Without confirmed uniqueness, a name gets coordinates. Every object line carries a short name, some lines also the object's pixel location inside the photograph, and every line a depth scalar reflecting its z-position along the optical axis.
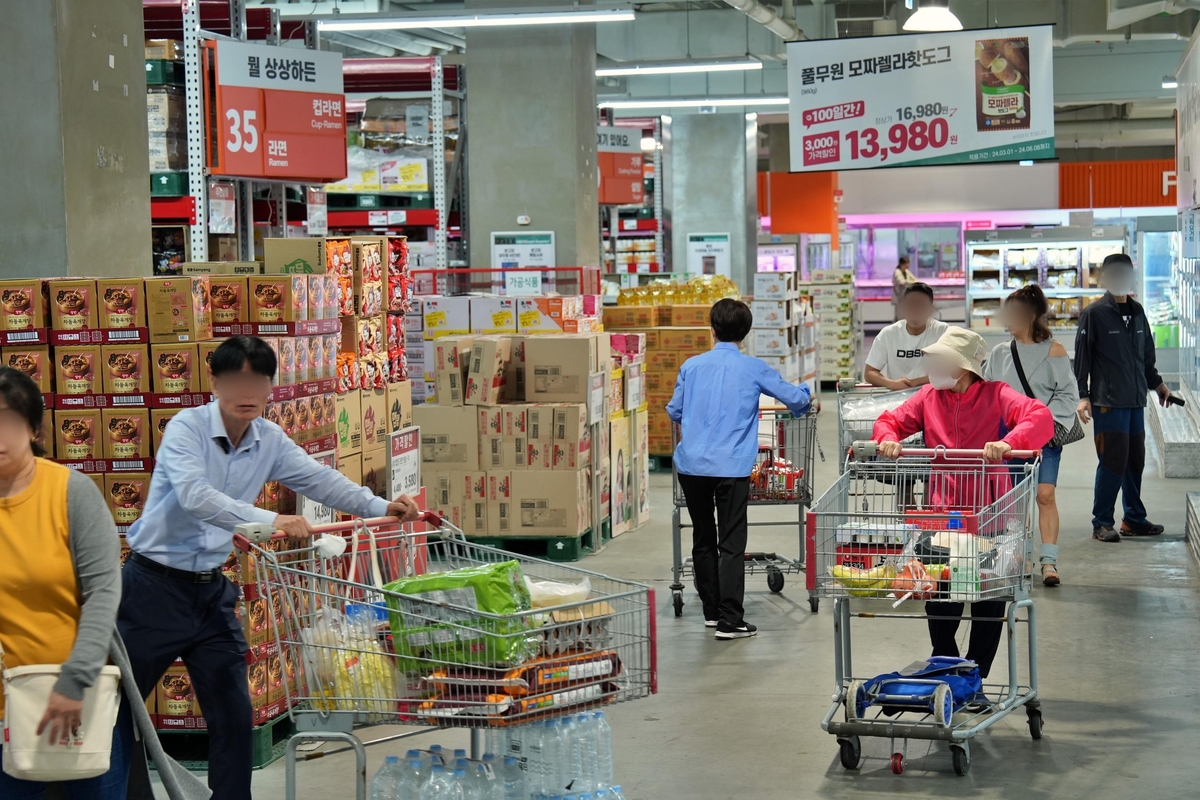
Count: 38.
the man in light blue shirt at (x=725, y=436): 7.03
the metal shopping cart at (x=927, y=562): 4.80
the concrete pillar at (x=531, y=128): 13.61
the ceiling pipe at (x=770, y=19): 15.48
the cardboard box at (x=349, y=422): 6.13
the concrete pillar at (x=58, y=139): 6.06
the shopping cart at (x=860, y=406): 7.47
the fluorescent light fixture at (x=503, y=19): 11.48
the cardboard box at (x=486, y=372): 9.00
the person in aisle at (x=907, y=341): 8.23
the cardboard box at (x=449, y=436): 9.09
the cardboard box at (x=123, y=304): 5.18
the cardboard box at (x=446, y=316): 10.83
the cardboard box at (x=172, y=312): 5.17
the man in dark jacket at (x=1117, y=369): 9.16
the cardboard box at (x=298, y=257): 6.41
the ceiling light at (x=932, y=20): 10.15
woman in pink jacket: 5.36
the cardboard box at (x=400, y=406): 6.80
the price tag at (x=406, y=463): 6.50
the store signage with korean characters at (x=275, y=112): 8.33
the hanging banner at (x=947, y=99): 10.20
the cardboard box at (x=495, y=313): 10.77
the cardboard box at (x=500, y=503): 9.16
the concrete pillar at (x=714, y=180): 24.94
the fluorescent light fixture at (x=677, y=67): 15.96
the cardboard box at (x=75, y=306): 5.20
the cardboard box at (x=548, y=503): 9.09
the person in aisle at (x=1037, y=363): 7.72
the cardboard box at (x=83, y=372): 5.19
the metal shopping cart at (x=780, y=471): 7.84
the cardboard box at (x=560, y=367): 9.05
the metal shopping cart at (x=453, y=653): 3.42
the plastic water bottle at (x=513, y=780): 3.80
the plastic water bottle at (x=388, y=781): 3.88
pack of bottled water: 3.78
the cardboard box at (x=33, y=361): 5.18
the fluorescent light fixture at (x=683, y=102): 19.74
